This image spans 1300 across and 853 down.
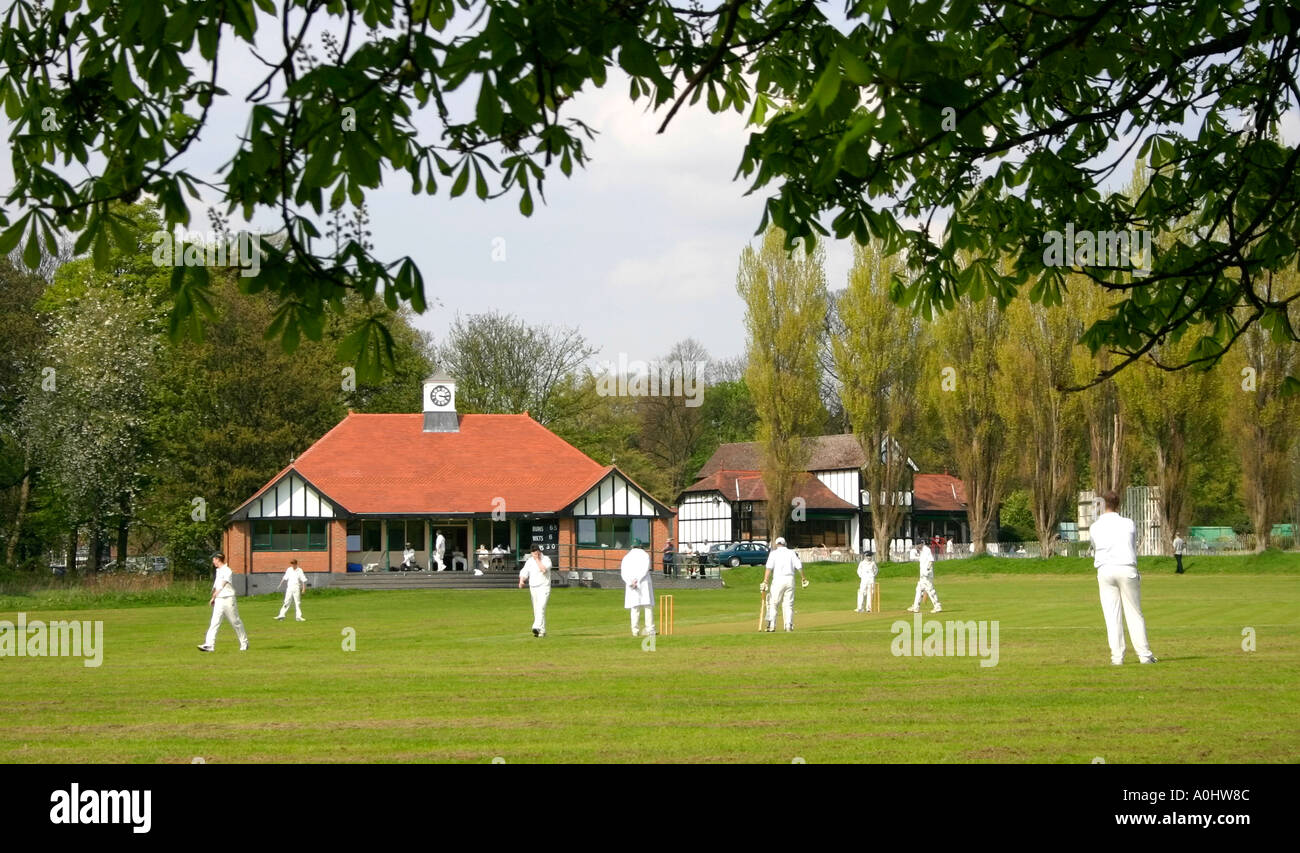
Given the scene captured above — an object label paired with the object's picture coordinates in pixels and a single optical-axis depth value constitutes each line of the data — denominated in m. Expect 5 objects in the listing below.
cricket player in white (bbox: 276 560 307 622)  36.46
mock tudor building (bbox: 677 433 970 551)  85.12
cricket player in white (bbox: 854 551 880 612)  33.66
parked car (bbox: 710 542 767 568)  75.00
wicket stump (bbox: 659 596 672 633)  27.40
